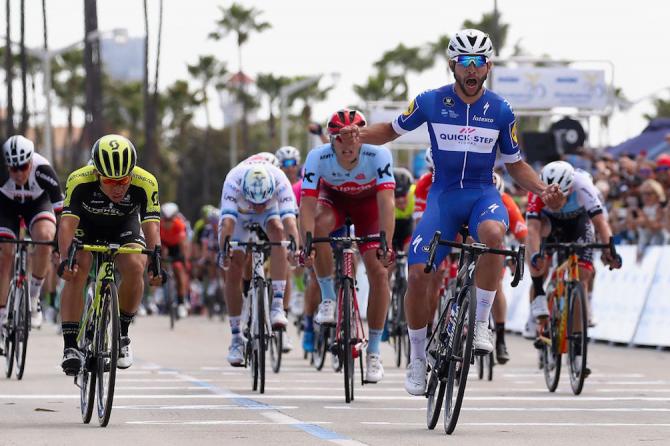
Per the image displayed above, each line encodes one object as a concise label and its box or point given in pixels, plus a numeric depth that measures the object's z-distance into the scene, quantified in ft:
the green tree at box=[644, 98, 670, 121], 445.37
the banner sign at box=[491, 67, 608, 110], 163.73
